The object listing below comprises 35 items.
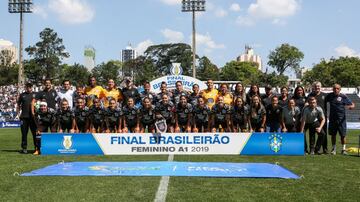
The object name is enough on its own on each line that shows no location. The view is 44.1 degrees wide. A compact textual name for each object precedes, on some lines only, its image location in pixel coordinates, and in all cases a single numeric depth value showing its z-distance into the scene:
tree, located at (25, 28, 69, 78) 82.88
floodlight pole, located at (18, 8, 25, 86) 39.31
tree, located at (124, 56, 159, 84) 95.49
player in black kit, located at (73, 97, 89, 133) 12.60
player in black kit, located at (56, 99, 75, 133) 12.56
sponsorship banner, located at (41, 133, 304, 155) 11.85
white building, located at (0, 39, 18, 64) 175.50
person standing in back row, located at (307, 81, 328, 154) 12.72
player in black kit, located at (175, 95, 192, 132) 12.65
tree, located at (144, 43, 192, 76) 106.19
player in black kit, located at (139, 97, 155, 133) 12.57
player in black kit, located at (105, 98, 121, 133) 12.59
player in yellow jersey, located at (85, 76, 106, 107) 13.59
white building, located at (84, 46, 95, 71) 148.45
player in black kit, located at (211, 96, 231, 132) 12.65
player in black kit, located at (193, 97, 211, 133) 12.66
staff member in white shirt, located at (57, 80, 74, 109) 13.77
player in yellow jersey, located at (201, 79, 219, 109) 13.63
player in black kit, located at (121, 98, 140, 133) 12.65
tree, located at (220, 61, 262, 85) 115.25
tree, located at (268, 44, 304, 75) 98.06
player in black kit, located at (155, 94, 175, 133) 12.52
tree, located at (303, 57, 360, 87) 91.50
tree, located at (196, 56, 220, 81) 102.69
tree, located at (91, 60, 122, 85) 89.75
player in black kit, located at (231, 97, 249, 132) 12.52
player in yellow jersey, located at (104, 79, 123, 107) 13.63
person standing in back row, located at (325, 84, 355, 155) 12.52
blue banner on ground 8.20
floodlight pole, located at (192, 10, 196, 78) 36.56
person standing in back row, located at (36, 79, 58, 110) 12.88
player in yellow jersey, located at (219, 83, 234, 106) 13.37
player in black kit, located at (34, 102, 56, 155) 12.42
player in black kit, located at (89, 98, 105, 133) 12.62
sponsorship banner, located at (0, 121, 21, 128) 32.19
